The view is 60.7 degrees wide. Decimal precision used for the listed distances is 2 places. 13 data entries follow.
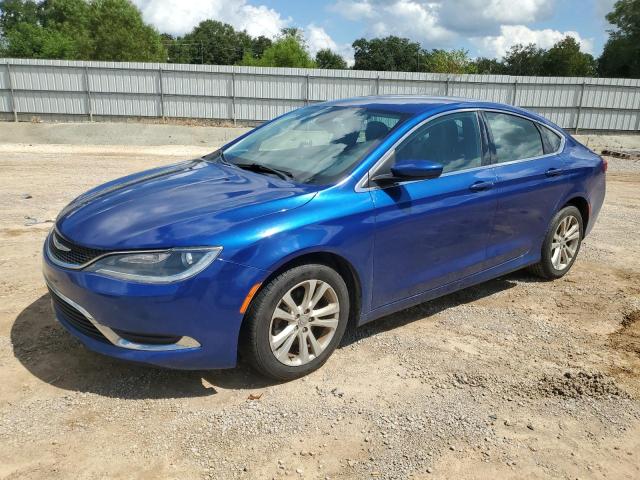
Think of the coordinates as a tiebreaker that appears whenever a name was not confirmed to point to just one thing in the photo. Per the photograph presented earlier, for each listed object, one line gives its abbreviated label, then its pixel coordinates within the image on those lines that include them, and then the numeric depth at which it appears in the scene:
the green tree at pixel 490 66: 78.55
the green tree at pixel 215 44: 100.62
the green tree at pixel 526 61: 71.62
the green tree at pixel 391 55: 96.69
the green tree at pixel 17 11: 71.25
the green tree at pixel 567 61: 65.25
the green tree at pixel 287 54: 41.75
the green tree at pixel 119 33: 42.66
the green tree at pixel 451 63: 35.84
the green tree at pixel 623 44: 49.74
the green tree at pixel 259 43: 108.56
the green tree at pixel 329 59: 91.11
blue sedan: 2.90
